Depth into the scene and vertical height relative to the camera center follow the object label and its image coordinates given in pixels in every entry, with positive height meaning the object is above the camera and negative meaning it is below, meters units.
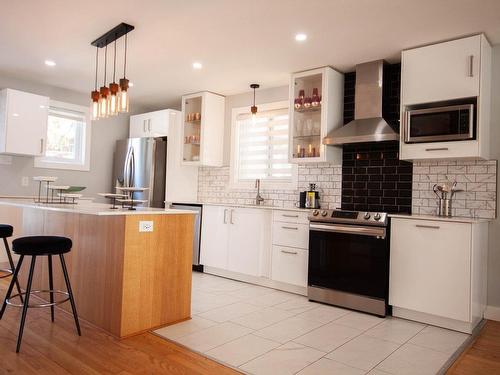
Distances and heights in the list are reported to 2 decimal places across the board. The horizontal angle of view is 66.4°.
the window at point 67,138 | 5.48 +0.72
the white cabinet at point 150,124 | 5.64 +1.00
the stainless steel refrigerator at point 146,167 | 5.46 +0.33
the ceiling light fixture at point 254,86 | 5.01 +1.42
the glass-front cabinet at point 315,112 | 4.24 +0.95
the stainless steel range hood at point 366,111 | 3.84 +0.90
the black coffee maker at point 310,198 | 4.47 -0.04
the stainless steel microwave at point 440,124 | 3.27 +0.67
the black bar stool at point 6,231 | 3.18 -0.39
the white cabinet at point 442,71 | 3.29 +1.15
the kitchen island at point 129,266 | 2.75 -0.59
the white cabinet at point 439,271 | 3.09 -0.62
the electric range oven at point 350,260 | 3.47 -0.61
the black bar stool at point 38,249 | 2.57 -0.43
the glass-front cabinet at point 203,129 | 5.44 +0.91
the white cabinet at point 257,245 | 4.14 -0.61
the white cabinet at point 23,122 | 4.69 +0.80
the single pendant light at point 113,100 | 3.30 +0.78
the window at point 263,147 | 5.03 +0.64
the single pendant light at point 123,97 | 3.27 +0.80
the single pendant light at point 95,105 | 3.58 +0.78
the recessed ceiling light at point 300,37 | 3.44 +1.44
